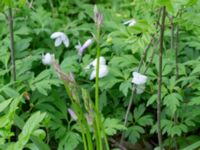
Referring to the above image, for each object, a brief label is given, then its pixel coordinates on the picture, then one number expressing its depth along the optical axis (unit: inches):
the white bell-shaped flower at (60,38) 110.7
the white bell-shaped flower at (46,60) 103.3
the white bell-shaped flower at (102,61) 97.7
